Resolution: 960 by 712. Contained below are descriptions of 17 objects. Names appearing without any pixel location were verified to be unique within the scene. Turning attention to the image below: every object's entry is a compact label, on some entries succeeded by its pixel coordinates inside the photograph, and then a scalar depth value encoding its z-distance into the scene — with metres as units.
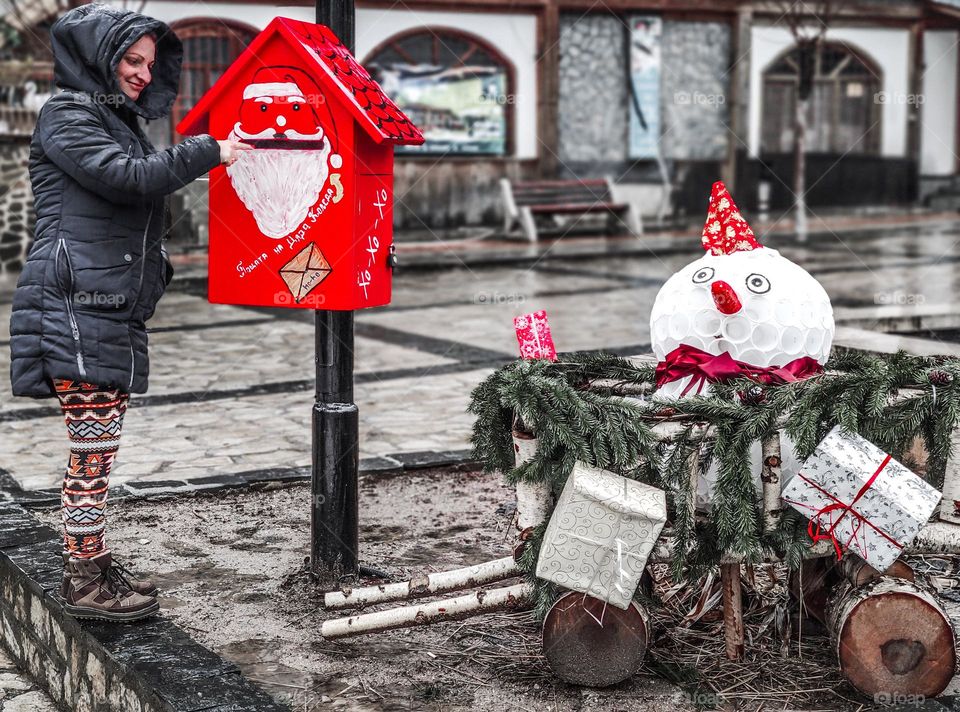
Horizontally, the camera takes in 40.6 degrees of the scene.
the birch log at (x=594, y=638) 3.31
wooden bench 18.53
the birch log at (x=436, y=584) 3.64
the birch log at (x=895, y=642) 3.24
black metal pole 4.22
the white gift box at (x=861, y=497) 3.19
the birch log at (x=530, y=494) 3.45
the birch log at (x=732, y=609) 3.44
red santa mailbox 3.91
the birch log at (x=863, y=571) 3.35
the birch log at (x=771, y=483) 3.32
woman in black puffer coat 3.60
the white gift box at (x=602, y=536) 3.22
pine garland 3.29
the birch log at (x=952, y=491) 3.37
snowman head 3.55
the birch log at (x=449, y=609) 3.52
